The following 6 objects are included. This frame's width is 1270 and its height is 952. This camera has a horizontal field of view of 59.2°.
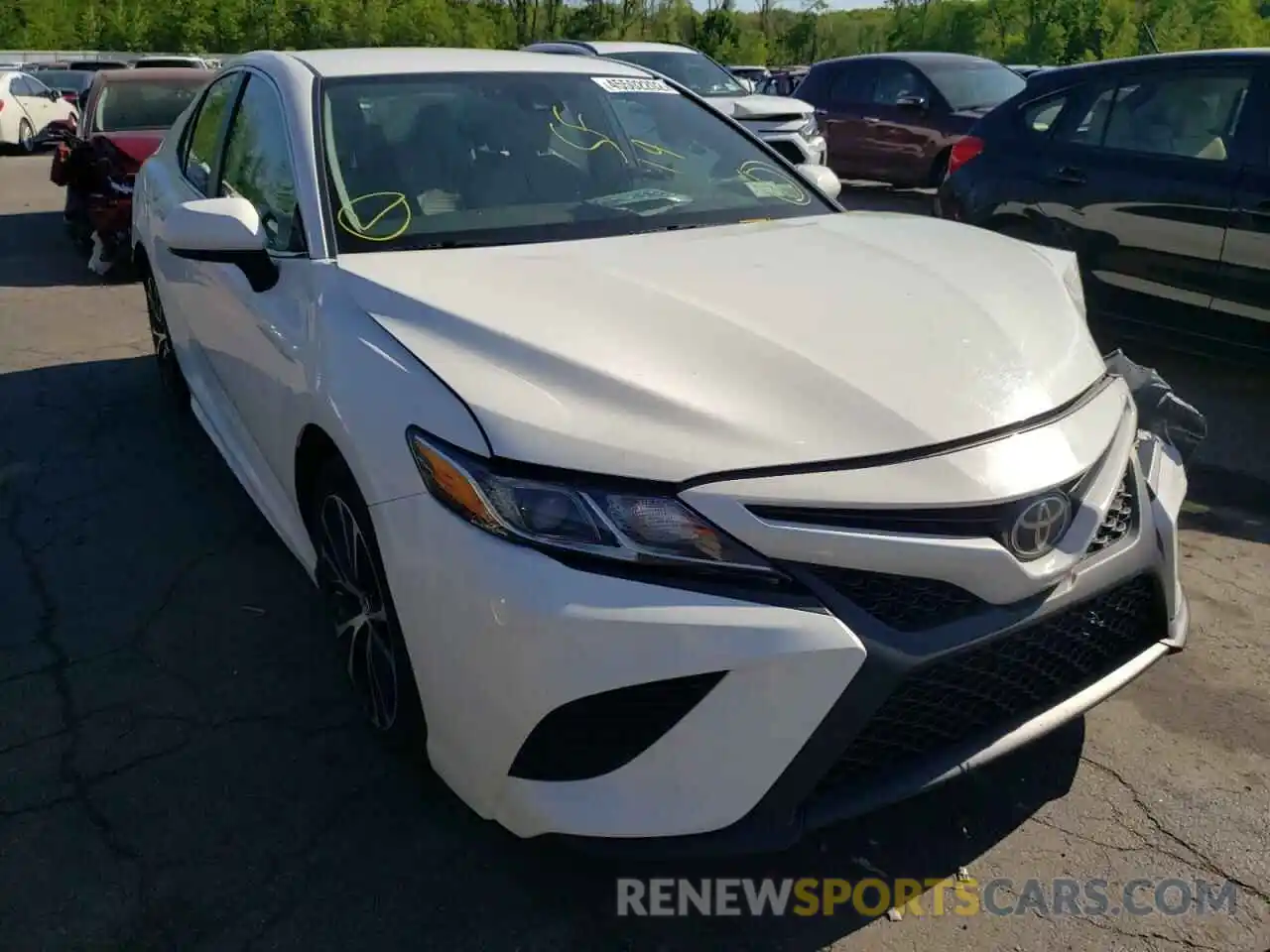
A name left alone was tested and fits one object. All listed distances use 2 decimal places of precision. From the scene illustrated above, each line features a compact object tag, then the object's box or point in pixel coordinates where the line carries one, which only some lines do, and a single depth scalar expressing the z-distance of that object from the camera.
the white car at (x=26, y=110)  19.55
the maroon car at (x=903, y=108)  11.57
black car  5.05
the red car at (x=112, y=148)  8.24
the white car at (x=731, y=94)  10.27
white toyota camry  1.91
